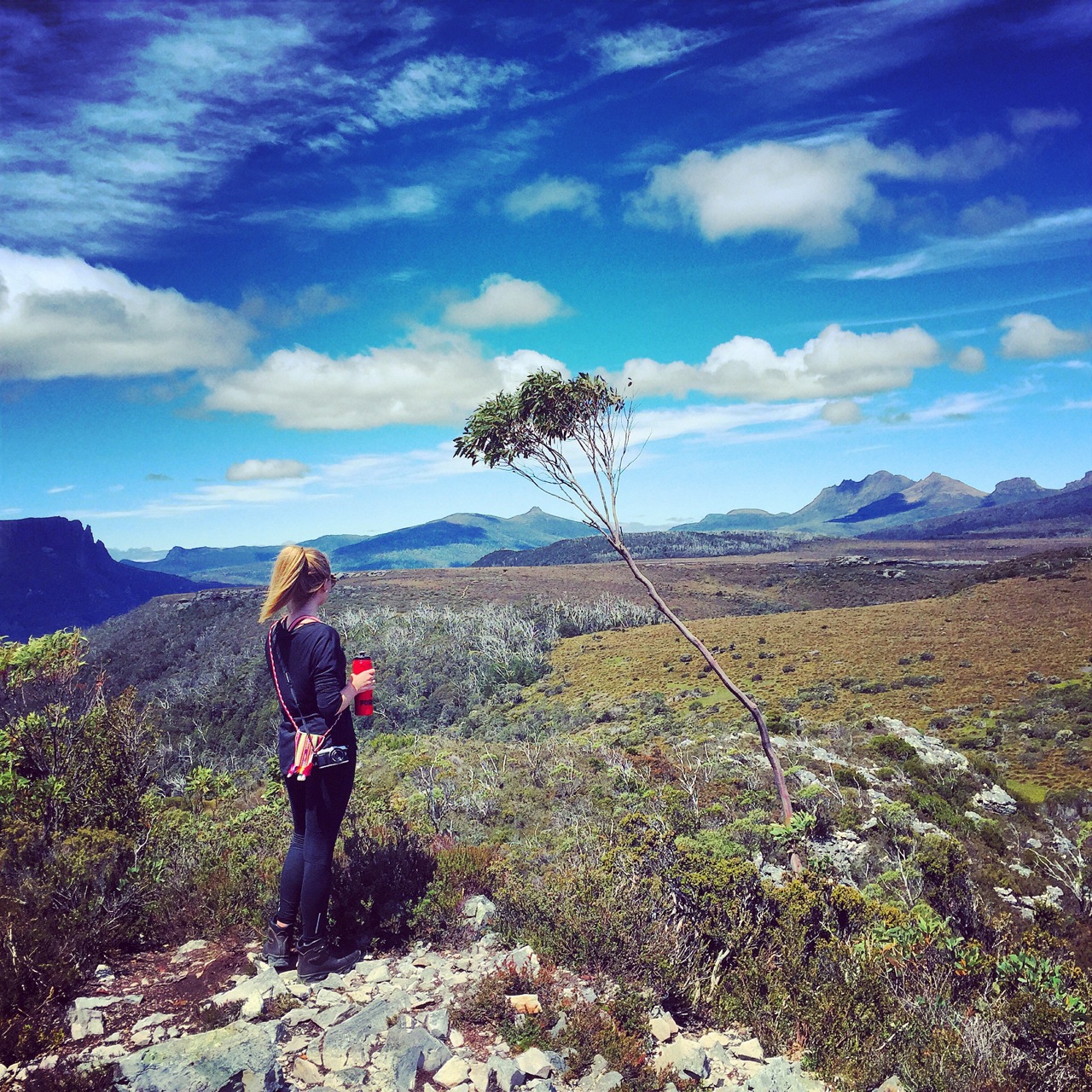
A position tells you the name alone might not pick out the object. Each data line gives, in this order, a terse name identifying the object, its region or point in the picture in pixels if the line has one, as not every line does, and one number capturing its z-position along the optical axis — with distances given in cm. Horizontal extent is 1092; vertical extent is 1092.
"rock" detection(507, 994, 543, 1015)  339
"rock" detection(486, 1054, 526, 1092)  290
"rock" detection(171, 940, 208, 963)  385
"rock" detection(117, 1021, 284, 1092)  260
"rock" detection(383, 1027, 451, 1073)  299
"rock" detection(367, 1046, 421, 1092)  288
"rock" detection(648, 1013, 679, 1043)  339
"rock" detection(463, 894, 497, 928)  438
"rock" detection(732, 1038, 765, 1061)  332
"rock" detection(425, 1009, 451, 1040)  321
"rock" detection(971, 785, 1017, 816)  1220
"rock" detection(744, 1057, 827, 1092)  299
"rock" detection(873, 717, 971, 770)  1400
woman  349
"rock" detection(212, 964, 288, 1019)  339
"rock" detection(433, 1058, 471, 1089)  291
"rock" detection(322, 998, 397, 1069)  300
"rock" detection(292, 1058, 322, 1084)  287
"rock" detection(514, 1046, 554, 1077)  299
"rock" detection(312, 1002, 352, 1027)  325
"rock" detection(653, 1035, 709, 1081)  311
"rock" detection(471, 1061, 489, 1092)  289
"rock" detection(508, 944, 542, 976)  378
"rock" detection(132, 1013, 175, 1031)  316
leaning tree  845
